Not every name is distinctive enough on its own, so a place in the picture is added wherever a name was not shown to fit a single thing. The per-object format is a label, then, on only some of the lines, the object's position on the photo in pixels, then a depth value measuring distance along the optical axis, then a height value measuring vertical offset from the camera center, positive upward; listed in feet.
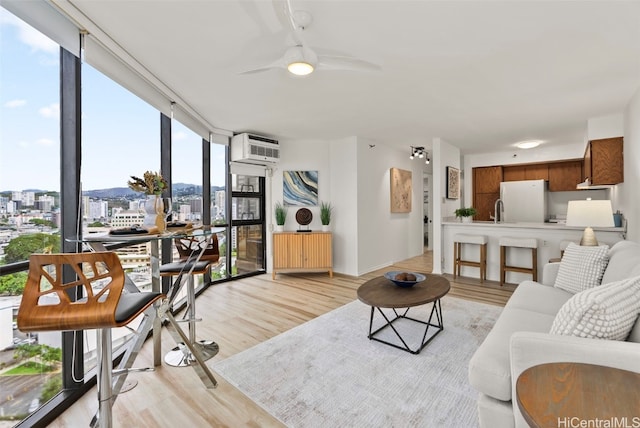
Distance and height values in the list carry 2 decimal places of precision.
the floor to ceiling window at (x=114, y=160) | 7.33 +1.57
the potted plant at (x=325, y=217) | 16.72 -0.19
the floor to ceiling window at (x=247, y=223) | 16.10 -0.50
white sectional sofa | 3.66 -2.22
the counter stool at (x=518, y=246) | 13.84 -1.94
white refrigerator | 19.11 +0.83
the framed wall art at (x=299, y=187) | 17.15 +1.55
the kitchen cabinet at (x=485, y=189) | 20.96 +1.71
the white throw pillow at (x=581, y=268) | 7.56 -1.48
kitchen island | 13.37 -1.25
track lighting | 17.81 +3.76
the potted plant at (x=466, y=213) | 16.56 +0.00
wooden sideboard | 16.06 -2.08
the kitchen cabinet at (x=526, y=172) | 20.02 +2.85
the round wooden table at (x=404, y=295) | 7.55 -2.22
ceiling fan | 5.92 +3.36
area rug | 5.63 -3.78
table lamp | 9.31 -0.11
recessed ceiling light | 17.03 +4.04
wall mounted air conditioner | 14.98 +3.39
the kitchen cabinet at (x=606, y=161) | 12.00 +2.14
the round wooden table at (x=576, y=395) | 2.49 -1.70
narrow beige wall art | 19.53 +1.59
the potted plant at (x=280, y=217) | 16.46 -0.18
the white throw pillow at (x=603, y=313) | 4.02 -1.41
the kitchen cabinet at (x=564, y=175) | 19.01 +2.45
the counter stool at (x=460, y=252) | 15.17 -2.08
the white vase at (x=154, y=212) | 6.38 +0.05
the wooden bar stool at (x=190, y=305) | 7.51 -2.62
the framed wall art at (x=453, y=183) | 17.78 +1.91
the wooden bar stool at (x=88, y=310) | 4.03 -1.36
